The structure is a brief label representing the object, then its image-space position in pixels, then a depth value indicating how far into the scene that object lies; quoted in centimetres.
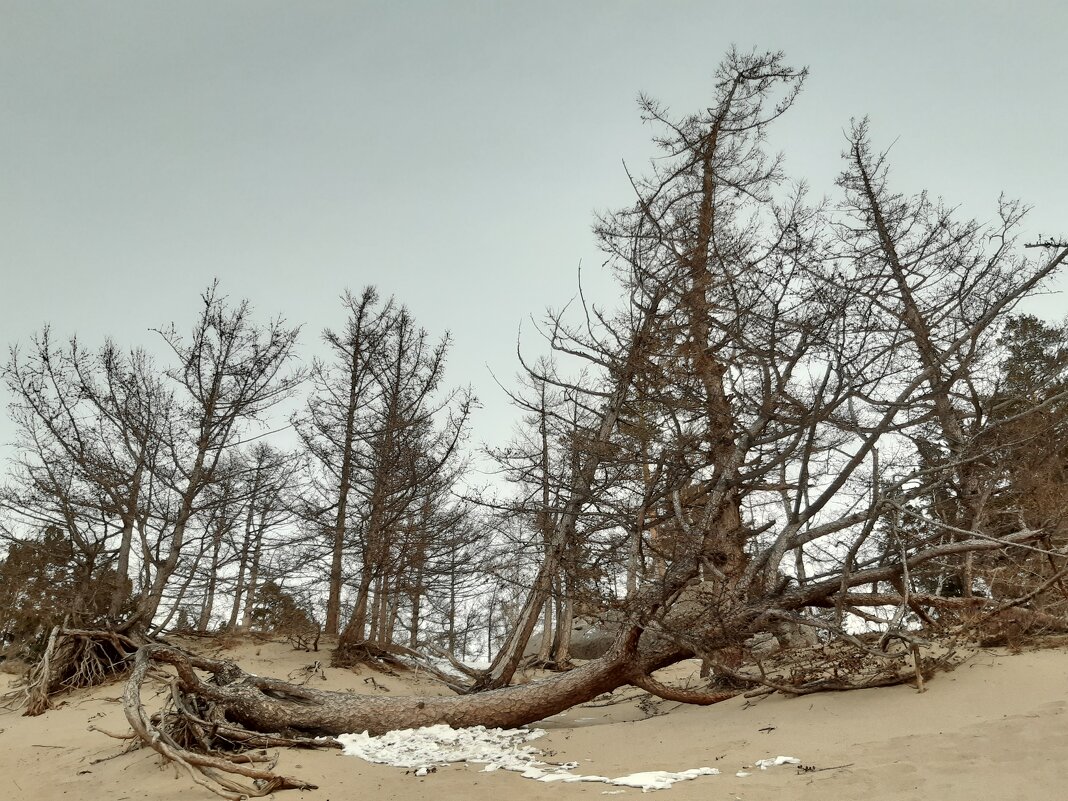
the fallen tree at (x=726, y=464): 648
